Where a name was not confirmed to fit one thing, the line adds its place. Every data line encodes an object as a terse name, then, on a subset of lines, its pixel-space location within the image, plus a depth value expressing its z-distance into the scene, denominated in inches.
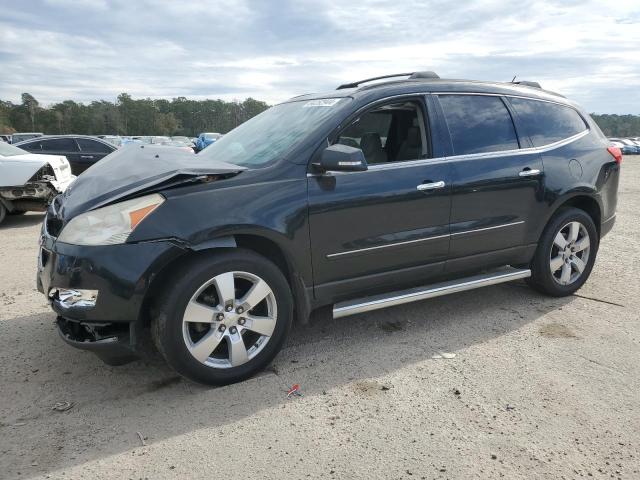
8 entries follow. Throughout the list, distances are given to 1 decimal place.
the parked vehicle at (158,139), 1148.5
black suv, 107.7
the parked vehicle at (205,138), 1099.5
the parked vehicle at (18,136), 1187.3
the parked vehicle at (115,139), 1010.7
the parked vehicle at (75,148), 546.9
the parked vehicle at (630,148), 2020.2
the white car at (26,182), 318.3
